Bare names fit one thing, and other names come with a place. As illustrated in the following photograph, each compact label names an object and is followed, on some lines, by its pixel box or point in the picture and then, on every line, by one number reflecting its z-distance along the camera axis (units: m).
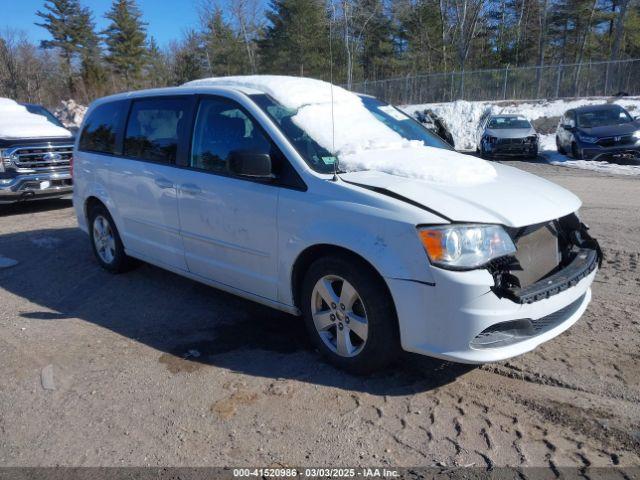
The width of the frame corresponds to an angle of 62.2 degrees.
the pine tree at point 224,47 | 38.19
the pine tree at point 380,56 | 41.78
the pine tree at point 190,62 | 39.88
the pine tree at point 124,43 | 49.38
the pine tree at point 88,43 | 46.80
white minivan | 2.96
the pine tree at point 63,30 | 50.03
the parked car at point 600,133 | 13.80
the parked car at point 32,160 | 9.03
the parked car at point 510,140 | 16.58
